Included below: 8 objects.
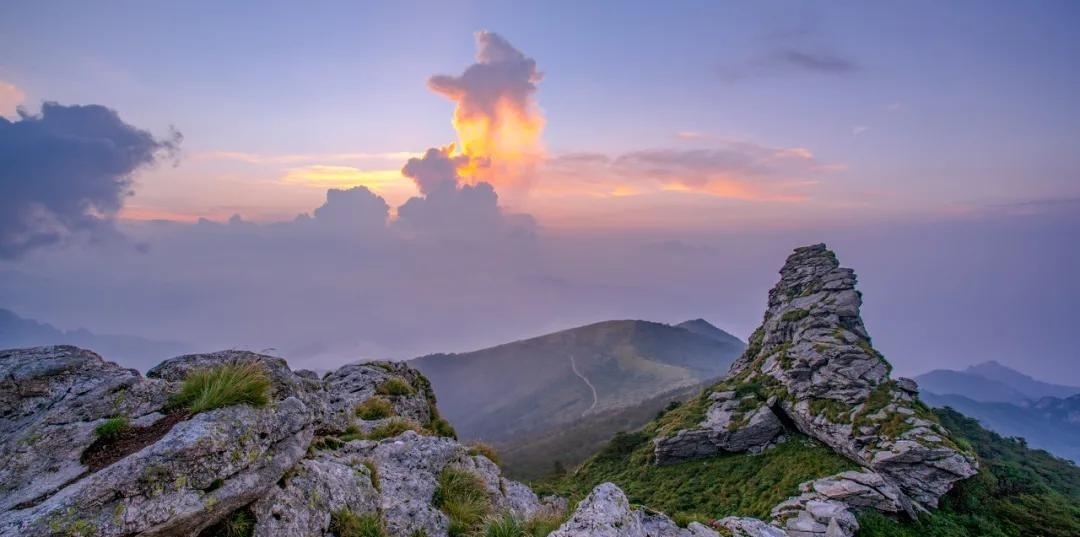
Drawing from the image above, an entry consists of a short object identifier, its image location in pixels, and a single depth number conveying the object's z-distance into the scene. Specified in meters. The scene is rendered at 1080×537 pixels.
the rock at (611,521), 8.72
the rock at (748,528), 13.37
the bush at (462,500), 10.35
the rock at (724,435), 46.03
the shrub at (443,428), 21.53
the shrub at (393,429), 15.47
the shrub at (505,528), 8.80
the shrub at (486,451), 16.66
